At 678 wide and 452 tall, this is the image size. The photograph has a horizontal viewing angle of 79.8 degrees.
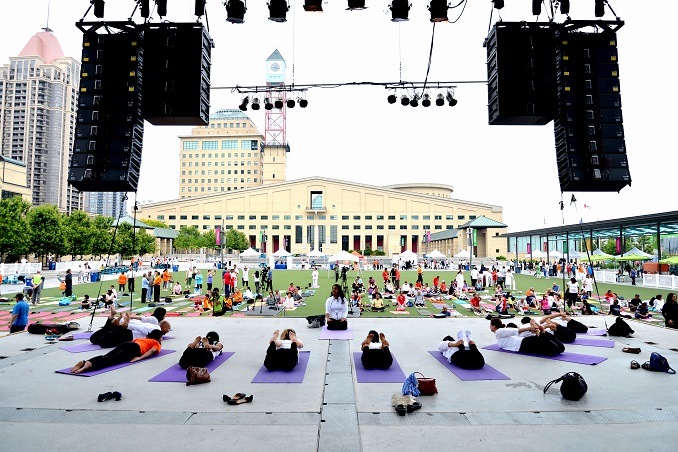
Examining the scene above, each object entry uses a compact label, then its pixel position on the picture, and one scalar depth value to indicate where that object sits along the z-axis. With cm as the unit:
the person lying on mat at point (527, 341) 817
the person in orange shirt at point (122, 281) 2088
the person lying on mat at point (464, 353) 727
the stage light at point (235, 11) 897
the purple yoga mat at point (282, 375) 658
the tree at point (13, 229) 3409
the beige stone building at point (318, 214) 8869
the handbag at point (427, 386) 584
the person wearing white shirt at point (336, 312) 1105
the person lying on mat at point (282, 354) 712
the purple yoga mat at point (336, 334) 1000
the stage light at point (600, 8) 927
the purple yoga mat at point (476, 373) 672
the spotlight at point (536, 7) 936
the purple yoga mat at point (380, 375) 660
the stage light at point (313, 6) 859
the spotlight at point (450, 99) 1357
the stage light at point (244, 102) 1444
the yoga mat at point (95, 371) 680
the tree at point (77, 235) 4203
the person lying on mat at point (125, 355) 699
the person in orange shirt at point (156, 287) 1866
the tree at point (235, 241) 7891
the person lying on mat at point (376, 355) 723
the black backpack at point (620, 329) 1015
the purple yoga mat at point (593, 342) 922
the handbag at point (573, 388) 563
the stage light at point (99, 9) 938
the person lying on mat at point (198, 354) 718
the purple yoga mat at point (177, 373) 658
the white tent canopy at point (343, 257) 3566
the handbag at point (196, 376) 638
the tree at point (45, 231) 3747
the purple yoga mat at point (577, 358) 772
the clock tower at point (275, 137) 11488
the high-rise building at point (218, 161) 12181
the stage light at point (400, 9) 903
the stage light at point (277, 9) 890
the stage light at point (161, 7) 942
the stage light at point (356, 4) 872
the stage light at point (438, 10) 876
